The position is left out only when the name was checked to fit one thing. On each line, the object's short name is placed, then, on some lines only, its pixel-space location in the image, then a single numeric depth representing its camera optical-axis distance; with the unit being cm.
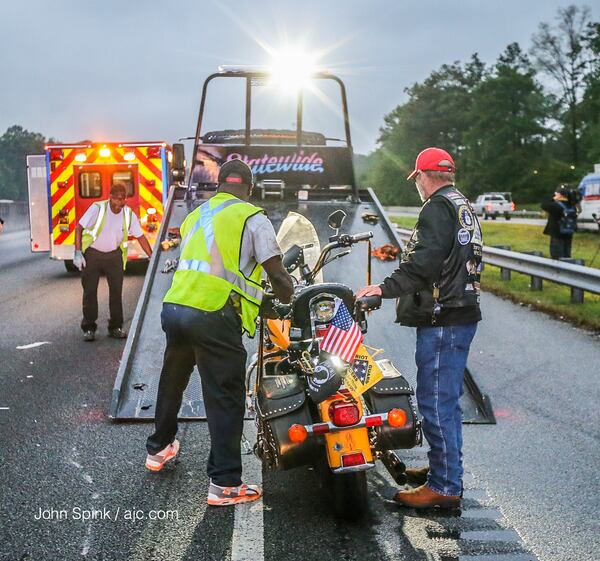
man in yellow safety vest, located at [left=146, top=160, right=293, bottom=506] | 454
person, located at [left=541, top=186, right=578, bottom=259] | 1477
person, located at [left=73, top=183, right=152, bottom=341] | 985
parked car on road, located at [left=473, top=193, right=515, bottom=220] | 5108
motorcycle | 413
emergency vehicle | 1667
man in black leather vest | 440
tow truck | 643
